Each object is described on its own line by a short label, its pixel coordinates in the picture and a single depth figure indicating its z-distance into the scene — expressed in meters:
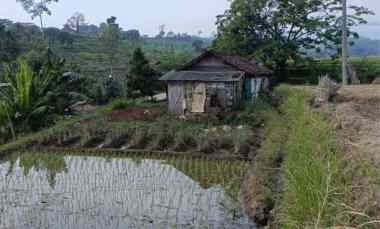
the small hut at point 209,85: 15.52
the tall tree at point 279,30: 24.42
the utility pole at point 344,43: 16.25
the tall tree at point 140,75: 20.36
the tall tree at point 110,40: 34.47
